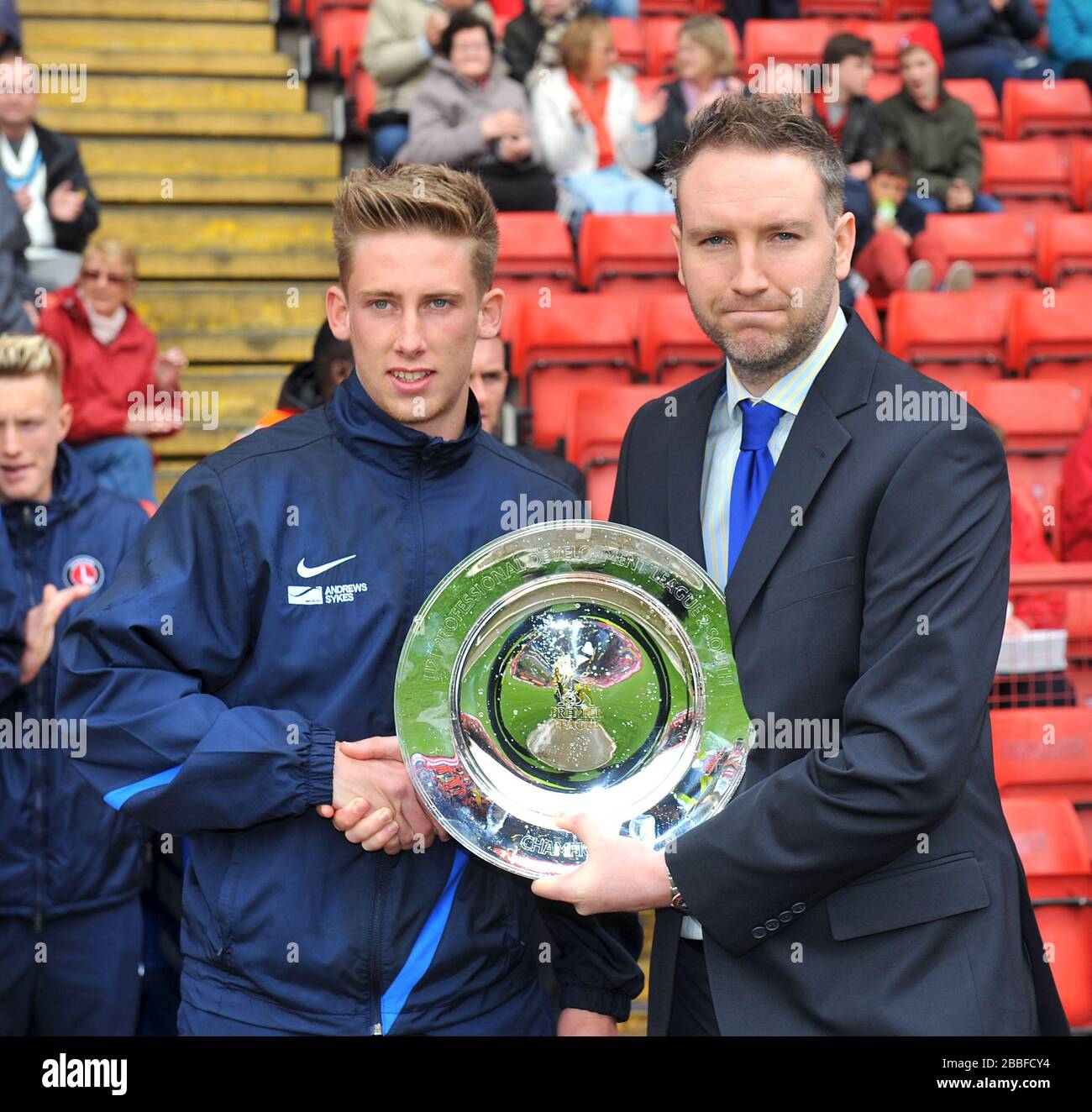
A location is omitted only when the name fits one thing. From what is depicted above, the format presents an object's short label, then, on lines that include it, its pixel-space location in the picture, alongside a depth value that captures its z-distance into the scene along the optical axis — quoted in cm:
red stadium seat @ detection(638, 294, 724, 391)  578
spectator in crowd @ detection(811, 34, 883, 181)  722
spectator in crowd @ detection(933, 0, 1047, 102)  862
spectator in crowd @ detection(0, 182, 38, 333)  500
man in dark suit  183
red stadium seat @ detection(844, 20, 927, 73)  870
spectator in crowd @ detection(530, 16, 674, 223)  655
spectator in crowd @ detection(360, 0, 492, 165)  662
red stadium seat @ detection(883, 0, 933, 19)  919
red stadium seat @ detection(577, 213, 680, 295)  636
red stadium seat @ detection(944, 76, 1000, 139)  834
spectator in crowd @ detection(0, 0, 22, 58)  625
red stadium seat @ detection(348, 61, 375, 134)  721
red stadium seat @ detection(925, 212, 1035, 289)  709
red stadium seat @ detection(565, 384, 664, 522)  498
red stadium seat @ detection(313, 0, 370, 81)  768
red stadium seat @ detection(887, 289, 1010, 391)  615
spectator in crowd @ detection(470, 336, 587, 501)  400
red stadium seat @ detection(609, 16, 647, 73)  808
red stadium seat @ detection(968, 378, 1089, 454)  569
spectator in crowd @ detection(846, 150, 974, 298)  664
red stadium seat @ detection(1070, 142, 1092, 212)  789
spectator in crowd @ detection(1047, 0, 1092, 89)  868
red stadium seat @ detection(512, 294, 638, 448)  575
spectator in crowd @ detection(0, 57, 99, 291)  572
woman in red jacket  500
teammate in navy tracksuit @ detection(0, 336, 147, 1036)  327
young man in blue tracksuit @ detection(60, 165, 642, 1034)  195
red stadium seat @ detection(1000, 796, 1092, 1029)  358
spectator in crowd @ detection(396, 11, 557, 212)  612
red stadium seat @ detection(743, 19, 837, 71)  818
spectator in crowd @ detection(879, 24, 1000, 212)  749
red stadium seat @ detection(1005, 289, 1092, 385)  627
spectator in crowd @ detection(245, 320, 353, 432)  360
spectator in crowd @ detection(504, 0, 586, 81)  696
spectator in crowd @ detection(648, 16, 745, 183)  673
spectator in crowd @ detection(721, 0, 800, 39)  860
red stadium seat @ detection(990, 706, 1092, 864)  385
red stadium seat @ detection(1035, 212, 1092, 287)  698
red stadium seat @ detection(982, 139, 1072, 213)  784
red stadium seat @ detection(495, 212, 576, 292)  623
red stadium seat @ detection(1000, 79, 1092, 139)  830
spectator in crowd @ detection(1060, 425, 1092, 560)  515
